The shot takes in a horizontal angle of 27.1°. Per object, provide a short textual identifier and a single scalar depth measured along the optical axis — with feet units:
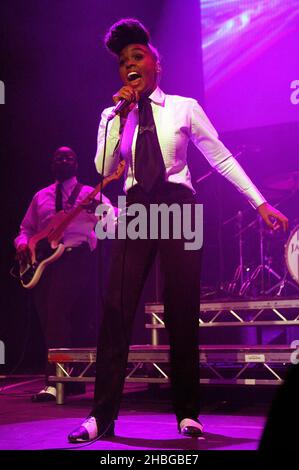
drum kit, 19.81
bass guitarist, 15.21
